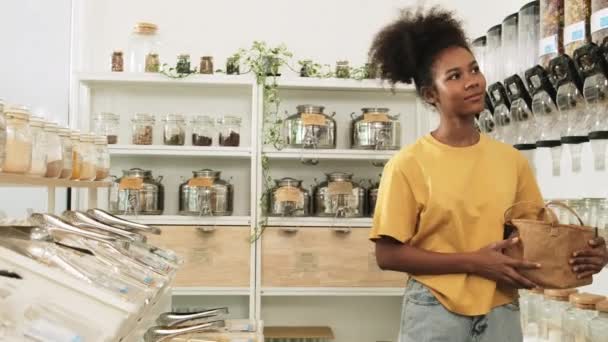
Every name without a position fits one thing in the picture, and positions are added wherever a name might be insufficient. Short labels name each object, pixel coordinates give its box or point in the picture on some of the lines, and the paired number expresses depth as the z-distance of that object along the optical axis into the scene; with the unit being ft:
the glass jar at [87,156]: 7.24
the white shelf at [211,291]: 11.06
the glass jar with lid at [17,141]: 4.76
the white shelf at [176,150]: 11.21
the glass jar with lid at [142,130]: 11.46
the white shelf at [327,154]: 11.28
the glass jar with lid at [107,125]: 11.44
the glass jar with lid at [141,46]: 11.59
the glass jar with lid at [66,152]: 6.32
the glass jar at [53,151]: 5.75
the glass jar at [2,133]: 4.51
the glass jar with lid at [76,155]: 6.93
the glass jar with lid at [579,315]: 5.70
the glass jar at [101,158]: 7.89
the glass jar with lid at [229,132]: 11.61
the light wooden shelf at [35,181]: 4.61
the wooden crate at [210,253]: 11.10
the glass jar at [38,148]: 5.20
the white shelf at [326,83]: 11.49
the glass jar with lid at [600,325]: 5.46
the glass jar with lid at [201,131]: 11.55
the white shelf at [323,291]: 11.14
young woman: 5.18
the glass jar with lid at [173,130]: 11.48
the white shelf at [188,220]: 11.19
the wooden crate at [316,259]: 11.18
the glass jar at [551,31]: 6.92
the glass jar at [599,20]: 5.88
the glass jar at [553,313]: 6.20
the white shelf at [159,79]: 11.31
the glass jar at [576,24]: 6.34
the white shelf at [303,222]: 11.23
